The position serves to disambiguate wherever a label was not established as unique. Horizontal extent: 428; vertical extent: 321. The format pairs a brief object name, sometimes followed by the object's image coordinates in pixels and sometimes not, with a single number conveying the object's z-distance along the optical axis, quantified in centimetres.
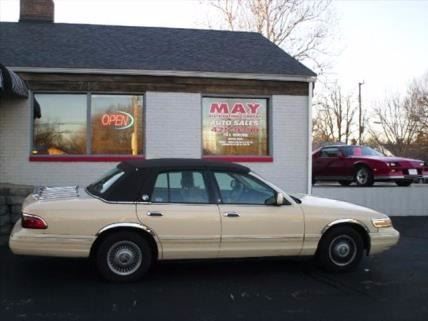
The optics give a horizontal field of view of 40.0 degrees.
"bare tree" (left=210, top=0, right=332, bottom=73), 3500
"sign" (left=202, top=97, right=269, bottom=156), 1300
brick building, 1219
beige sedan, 684
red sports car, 1580
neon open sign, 1259
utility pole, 5862
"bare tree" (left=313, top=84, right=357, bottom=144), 6662
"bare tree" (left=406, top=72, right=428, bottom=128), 5300
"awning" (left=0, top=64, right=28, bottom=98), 999
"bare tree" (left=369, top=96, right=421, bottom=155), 5619
